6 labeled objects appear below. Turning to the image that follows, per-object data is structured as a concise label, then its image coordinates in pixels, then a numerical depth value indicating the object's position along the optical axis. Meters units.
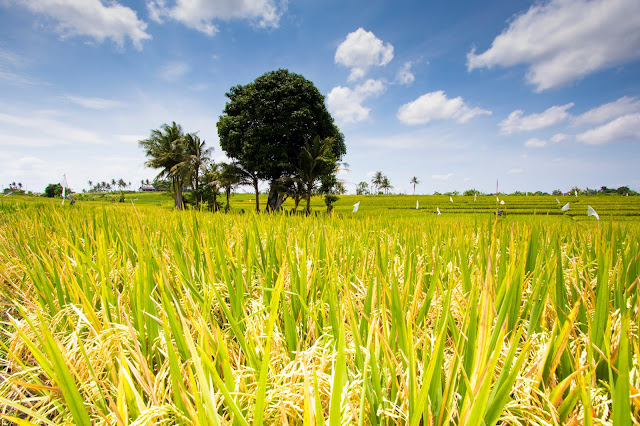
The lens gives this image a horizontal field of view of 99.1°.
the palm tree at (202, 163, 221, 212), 19.19
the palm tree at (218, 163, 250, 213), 18.39
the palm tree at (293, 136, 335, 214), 15.46
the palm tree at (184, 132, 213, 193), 25.59
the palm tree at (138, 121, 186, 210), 26.43
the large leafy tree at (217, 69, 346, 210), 16.58
